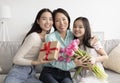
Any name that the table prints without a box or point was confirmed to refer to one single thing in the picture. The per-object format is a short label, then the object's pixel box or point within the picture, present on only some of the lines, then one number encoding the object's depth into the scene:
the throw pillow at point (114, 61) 2.54
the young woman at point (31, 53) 2.07
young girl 2.13
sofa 2.55
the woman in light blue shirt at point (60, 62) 2.03
